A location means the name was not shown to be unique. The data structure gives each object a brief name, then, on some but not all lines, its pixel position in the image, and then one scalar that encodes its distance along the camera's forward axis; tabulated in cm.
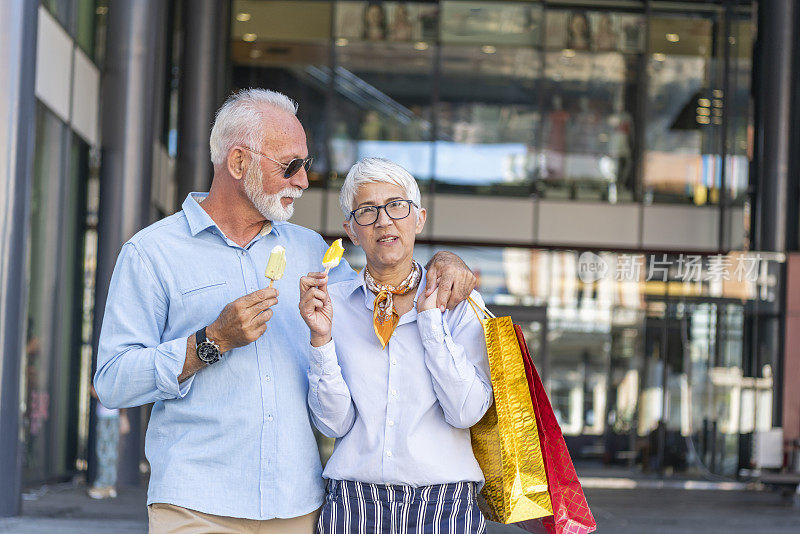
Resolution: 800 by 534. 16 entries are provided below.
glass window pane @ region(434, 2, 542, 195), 1772
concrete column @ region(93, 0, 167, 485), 1208
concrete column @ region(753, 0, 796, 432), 1683
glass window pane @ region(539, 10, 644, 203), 1791
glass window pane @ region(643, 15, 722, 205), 1796
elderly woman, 272
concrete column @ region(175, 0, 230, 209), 1570
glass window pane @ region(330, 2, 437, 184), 1764
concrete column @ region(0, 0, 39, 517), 832
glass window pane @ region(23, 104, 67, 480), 1130
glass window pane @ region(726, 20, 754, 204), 1777
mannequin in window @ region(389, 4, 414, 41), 1795
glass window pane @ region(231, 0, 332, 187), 1784
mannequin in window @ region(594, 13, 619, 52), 1803
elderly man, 262
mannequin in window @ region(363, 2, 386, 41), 1789
